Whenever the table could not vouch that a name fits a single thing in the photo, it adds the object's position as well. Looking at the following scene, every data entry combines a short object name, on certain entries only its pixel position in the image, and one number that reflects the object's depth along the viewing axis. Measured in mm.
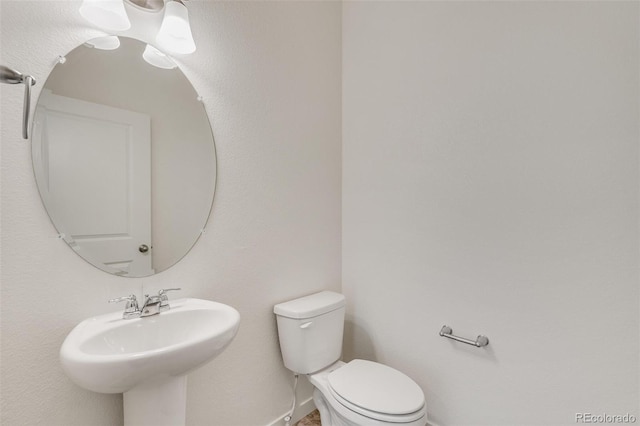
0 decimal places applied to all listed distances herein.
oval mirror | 922
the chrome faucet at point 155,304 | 1011
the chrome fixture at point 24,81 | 691
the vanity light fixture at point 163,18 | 939
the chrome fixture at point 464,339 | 1336
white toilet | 1158
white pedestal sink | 723
